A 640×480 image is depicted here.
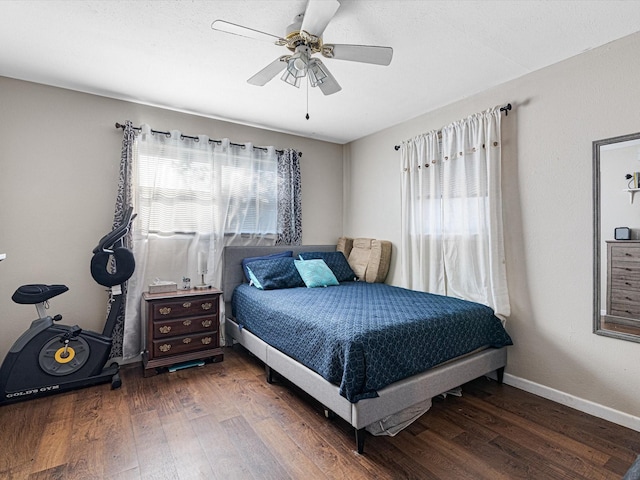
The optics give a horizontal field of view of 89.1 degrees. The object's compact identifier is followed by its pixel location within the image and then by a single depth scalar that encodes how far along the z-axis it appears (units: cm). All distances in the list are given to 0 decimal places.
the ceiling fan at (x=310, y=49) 171
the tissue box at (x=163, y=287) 313
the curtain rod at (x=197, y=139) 313
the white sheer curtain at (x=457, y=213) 279
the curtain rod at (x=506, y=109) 273
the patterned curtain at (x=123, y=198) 310
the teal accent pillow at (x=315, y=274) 353
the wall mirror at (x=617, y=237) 214
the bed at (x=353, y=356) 186
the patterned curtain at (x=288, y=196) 409
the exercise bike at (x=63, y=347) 243
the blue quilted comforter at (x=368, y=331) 188
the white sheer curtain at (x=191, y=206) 321
